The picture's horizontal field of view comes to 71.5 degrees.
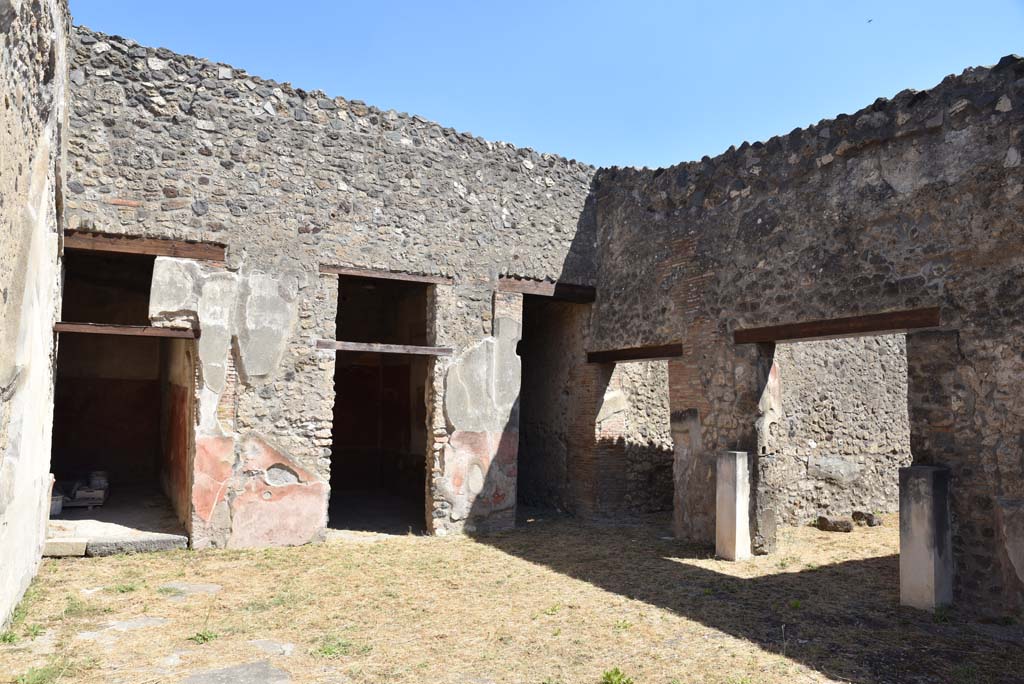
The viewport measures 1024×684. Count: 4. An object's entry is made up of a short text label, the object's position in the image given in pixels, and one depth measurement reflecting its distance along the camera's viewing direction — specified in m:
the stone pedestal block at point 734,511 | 7.62
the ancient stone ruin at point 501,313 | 5.68
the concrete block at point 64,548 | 7.08
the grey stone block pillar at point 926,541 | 5.71
